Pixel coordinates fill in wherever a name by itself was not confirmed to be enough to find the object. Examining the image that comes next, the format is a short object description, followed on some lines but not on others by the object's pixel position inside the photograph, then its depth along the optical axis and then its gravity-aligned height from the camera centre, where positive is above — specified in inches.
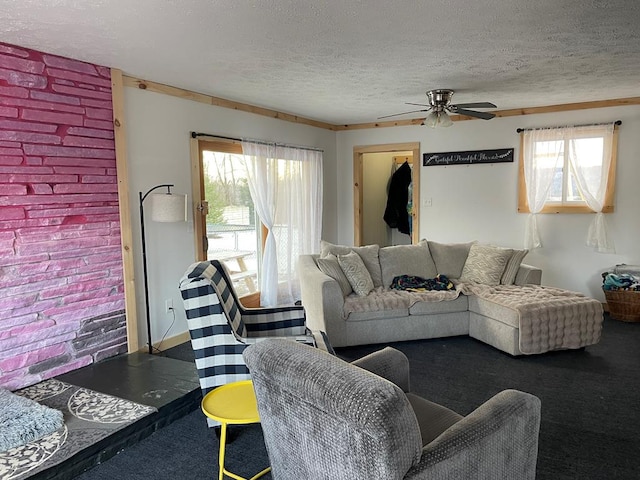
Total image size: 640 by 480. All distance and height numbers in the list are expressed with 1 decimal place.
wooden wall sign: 217.0 +24.1
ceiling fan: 161.8 +34.3
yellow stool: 76.6 -33.5
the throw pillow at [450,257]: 187.2 -20.2
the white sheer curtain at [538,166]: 203.6 +17.1
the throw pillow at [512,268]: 177.3 -23.7
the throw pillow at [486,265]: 176.4 -22.5
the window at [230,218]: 176.7 -2.6
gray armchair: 47.4 -26.2
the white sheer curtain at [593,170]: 193.6 +14.4
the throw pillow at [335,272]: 167.2 -22.4
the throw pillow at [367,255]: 180.4 -17.8
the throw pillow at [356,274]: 167.0 -23.4
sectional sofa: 148.1 -31.8
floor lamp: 140.3 +1.0
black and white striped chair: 97.1 -25.7
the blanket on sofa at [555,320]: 145.3 -36.5
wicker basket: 181.5 -39.5
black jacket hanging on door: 277.4 +6.1
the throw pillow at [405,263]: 182.2 -21.7
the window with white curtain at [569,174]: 194.5 +13.2
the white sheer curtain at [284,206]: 198.5 +2.1
